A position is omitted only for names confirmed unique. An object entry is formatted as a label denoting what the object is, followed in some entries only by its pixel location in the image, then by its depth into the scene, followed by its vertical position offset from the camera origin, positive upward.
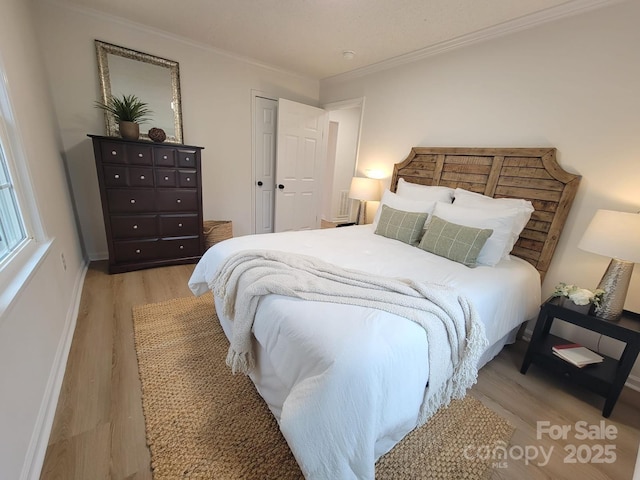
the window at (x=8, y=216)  1.30 -0.44
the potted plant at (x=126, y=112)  2.56 +0.27
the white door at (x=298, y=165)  3.67 -0.13
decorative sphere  2.71 +0.08
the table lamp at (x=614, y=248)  1.44 -0.35
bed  0.87 -0.63
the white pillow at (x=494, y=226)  1.85 -0.36
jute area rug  1.12 -1.27
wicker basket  3.25 -0.99
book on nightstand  1.58 -1.02
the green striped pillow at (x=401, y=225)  2.22 -0.50
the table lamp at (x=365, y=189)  3.21 -0.31
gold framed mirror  2.67 +0.60
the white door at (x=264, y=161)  3.68 -0.11
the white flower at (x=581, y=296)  1.61 -0.67
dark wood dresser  2.51 -0.57
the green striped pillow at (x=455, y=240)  1.80 -0.48
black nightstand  1.44 -1.00
